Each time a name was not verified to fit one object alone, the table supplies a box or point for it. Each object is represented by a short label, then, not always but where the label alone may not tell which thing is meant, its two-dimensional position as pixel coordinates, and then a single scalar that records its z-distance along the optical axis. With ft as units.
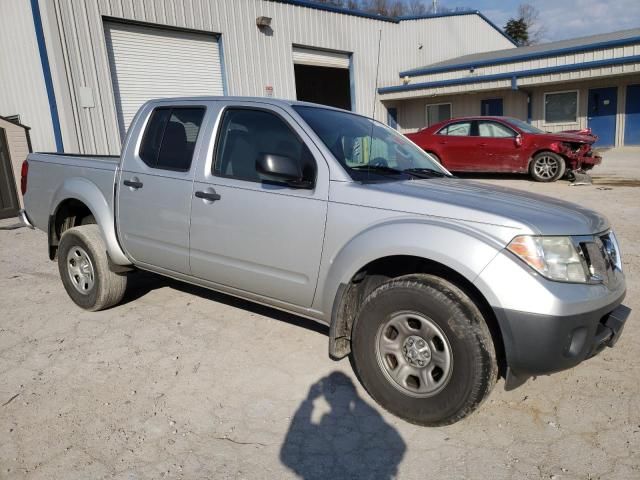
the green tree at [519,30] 168.04
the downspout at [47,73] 34.09
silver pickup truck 8.02
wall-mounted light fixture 47.55
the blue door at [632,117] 64.90
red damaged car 38.29
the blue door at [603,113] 66.59
